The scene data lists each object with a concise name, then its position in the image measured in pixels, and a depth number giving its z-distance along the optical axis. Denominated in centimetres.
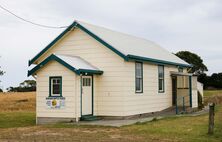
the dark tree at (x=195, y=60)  7469
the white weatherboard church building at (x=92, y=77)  2109
